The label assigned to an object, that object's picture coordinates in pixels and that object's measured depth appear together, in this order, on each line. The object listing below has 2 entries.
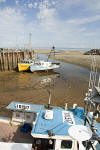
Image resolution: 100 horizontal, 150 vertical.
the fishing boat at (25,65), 34.41
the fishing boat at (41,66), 34.47
